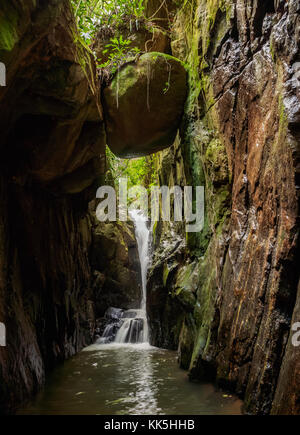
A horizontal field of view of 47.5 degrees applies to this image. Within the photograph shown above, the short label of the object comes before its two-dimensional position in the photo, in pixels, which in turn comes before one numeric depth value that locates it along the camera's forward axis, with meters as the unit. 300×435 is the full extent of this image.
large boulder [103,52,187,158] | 7.41
